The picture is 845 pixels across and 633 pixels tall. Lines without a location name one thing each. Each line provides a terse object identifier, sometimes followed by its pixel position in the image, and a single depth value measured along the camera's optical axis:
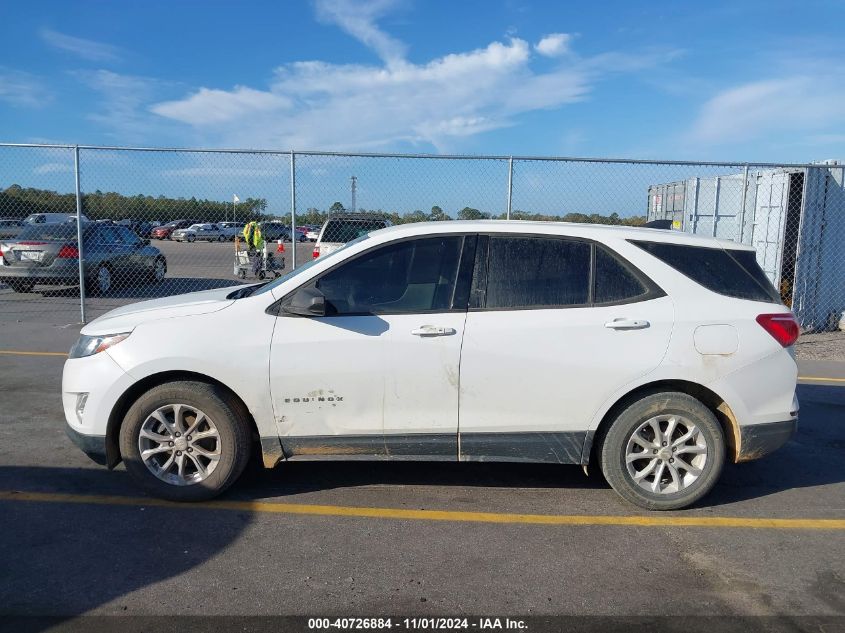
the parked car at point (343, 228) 11.23
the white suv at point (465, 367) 4.12
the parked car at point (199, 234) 24.86
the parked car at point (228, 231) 23.01
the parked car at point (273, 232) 14.42
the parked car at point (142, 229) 14.14
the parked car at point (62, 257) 12.89
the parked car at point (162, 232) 18.86
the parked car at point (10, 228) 12.77
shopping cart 16.20
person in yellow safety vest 16.08
